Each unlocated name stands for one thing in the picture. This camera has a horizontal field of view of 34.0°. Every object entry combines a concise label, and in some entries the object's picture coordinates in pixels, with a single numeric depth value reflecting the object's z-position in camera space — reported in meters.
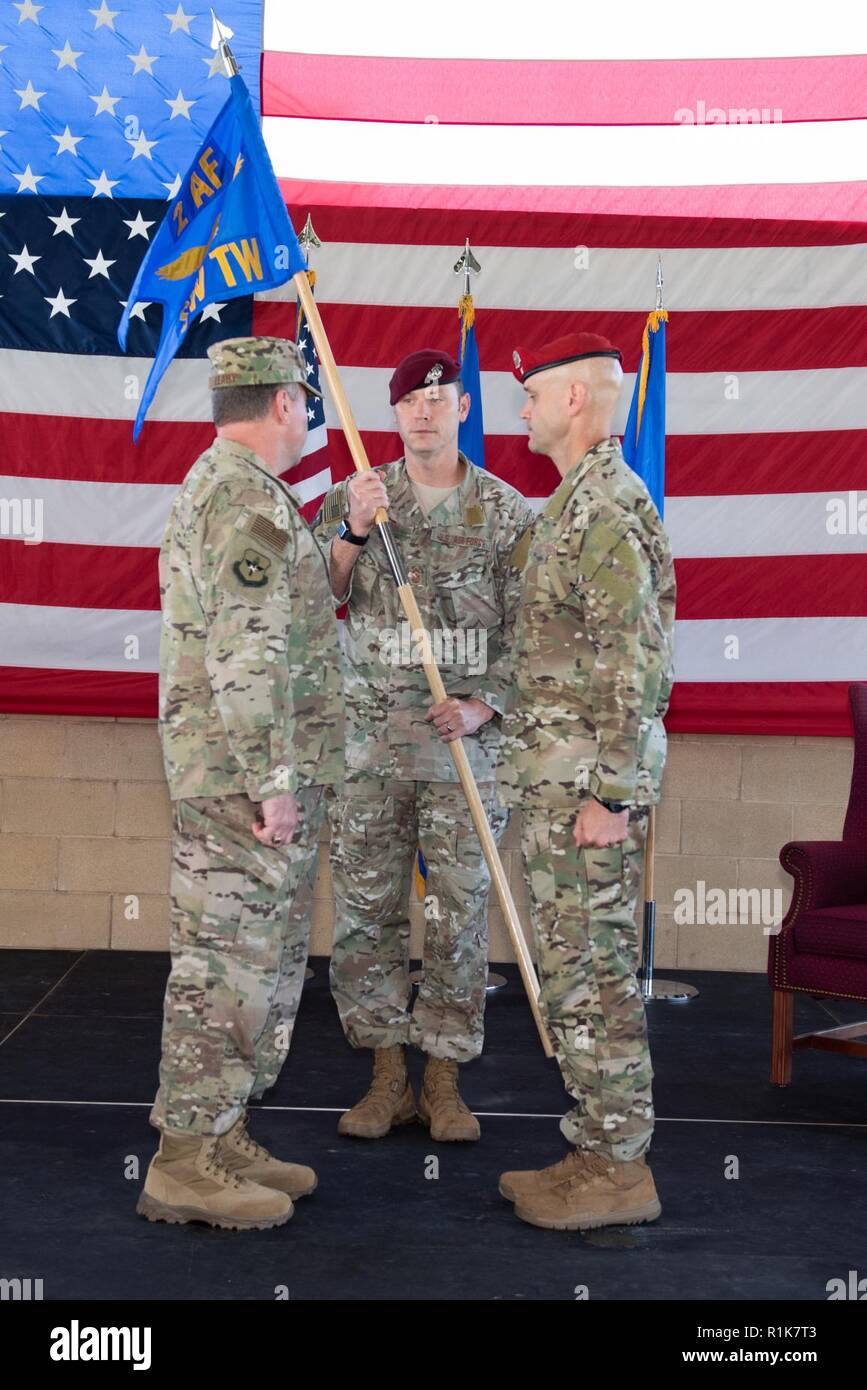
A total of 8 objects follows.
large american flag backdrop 4.82
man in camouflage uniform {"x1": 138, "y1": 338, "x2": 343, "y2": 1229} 2.40
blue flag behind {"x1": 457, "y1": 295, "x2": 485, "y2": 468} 4.60
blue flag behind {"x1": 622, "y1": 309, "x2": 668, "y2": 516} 4.58
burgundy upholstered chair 3.60
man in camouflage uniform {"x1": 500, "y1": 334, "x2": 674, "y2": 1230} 2.48
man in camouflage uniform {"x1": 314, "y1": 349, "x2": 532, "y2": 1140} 3.09
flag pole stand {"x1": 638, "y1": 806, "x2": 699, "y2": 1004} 4.73
